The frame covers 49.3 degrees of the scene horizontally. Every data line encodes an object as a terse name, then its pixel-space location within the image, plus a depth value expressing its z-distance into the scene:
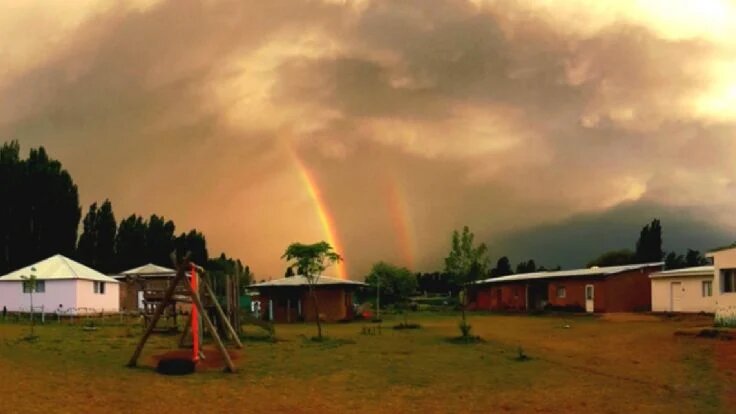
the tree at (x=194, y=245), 102.38
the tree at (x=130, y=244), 91.00
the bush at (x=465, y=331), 33.85
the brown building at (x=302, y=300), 59.34
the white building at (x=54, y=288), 58.06
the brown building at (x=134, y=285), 47.06
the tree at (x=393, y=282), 87.69
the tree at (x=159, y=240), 95.12
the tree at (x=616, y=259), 112.73
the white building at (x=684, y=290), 53.47
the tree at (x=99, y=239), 86.44
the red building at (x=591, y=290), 62.06
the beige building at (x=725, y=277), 43.41
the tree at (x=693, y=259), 96.18
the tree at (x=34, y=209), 76.69
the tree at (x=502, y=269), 122.18
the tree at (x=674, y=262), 96.14
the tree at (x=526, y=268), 124.09
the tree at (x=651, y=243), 102.44
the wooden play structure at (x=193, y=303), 22.80
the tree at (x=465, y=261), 41.19
